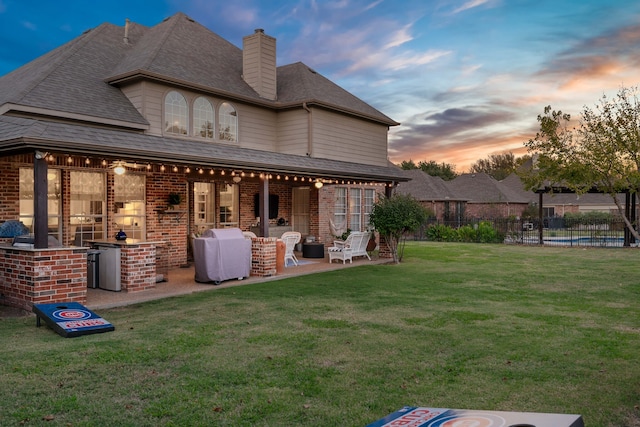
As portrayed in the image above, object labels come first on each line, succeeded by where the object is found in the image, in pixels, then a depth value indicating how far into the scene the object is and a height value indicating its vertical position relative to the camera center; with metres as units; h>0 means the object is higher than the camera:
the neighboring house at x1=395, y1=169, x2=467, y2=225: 35.81 +1.43
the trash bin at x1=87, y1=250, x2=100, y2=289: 10.16 -1.01
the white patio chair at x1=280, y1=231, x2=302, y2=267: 14.03 -0.73
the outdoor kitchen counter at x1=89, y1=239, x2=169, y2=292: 9.67 -0.89
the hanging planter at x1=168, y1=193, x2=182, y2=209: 13.33 +0.56
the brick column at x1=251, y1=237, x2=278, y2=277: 11.91 -0.97
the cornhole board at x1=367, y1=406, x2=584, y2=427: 2.46 -1.12
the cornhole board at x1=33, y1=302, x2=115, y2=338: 6.51 -1.39
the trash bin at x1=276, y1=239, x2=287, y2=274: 12.48 -0.97
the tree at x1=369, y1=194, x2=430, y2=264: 14.58 -0.04
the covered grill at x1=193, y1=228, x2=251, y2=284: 10.67 -0.83
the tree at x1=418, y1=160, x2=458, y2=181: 61.31 +5.94
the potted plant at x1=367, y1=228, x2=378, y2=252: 16.75 -0.96
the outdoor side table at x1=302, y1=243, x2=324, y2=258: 16.23 -1.11
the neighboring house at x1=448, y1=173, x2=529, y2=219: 40.09 +1.45
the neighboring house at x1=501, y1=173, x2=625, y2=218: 46.25 +1.05
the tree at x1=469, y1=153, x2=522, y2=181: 70.56 +7.84
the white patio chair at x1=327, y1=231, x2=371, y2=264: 14.92 -0.98
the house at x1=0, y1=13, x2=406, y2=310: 10.40 +2.28
